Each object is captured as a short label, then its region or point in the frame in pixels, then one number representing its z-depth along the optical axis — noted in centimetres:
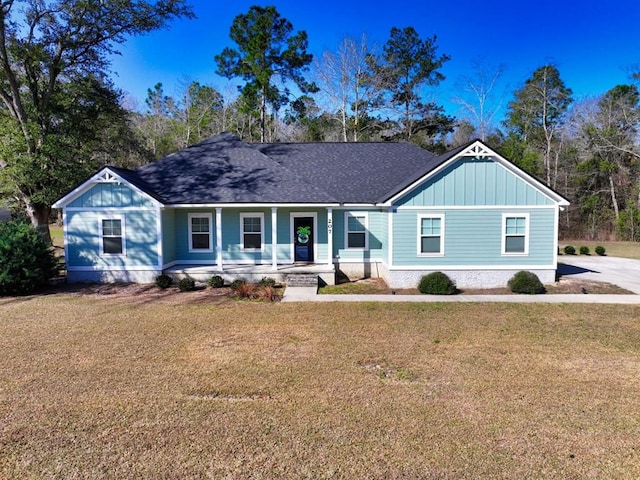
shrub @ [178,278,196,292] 1366
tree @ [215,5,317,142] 3194
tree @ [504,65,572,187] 3619
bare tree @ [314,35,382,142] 3114
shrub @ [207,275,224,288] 1422
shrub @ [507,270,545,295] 1293
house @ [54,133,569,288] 1383
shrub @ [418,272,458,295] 1296
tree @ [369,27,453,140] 3288
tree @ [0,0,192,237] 1773
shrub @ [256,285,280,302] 1228
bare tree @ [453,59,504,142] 3525
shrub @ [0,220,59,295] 1266
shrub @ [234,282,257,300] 1265
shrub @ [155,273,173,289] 1399
